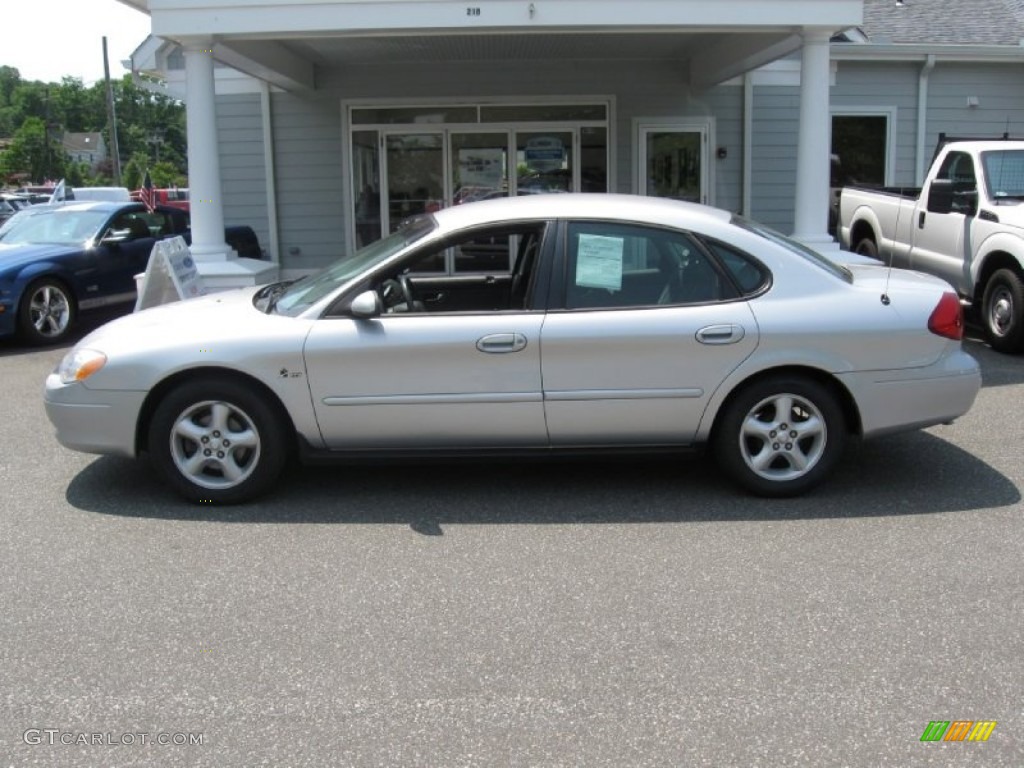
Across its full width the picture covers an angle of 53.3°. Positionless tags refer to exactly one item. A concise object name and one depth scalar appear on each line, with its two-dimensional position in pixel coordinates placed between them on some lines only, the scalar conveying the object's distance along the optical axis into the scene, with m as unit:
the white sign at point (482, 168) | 14.46
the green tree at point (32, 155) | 76.50
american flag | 20.91
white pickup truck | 9.36
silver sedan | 5.16
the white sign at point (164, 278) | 8.51
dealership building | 14.13
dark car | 10.65
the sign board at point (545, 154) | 14.41
